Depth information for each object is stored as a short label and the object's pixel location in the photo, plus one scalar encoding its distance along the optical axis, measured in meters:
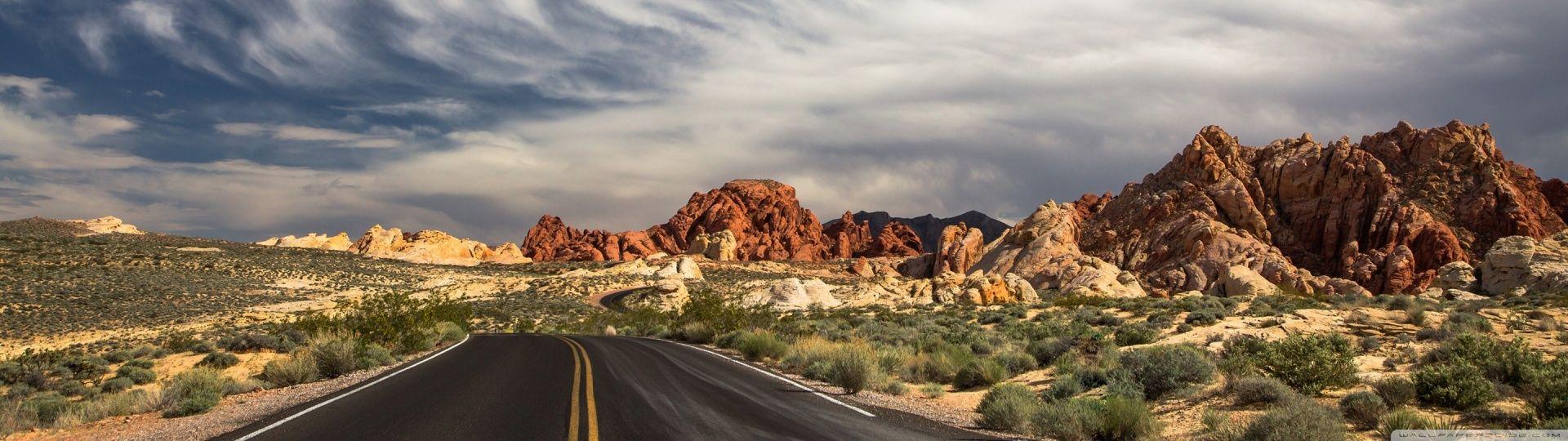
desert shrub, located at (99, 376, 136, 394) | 20.23
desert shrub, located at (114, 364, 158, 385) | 21.95
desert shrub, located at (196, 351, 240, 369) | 23.47
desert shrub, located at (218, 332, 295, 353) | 26.73
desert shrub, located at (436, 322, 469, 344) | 29.83
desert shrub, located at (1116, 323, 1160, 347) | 20.81
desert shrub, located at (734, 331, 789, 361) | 21.95
